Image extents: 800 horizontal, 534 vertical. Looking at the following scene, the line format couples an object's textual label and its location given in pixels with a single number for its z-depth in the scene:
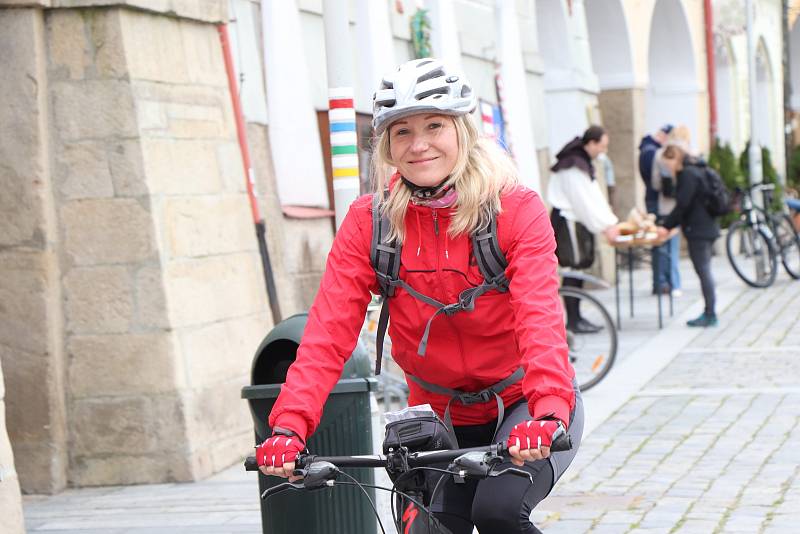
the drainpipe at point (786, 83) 31.06
